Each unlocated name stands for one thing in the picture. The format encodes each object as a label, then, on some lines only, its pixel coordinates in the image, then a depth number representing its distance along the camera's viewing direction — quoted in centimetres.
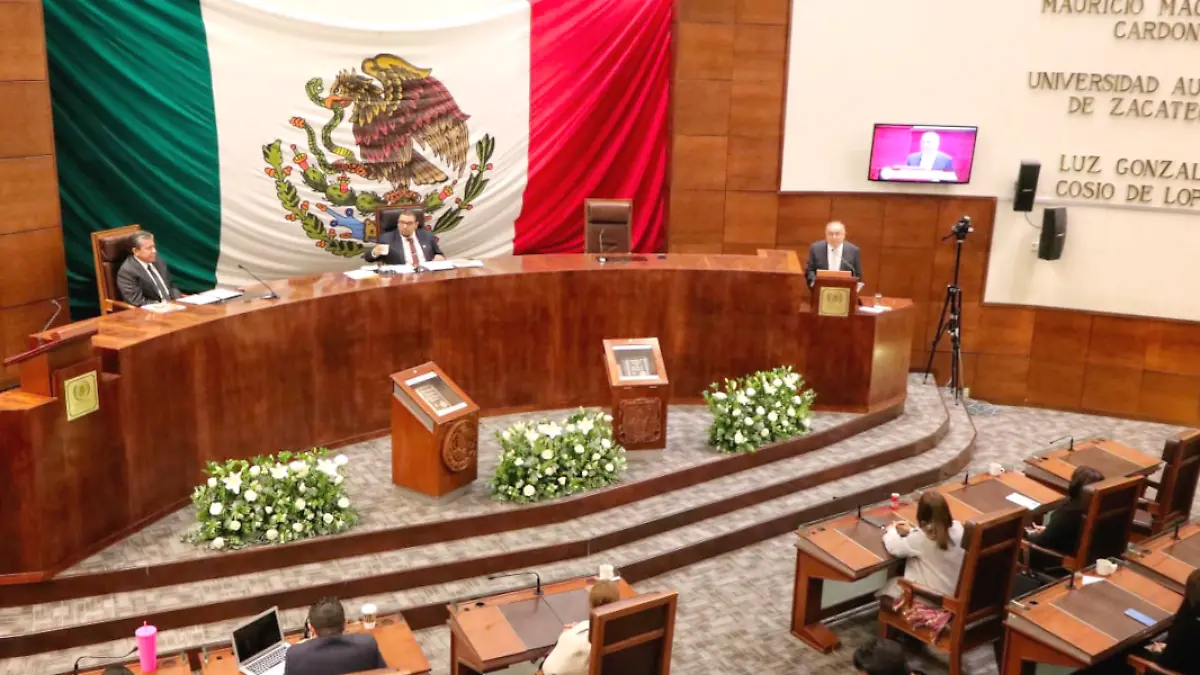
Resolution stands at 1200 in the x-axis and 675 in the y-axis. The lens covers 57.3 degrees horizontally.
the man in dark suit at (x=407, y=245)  802
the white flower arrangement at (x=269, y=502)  573
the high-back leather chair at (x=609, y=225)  896
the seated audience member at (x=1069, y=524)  571
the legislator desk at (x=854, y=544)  544
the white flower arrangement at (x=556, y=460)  646
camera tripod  895
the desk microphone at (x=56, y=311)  698
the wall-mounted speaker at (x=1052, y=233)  902
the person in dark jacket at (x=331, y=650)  385
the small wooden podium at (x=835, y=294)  786
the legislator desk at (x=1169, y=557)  528
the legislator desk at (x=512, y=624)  436
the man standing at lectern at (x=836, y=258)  854
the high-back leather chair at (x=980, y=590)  501
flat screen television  923
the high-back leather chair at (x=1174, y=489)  635
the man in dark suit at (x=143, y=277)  696
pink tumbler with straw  404
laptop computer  414
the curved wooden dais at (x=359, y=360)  541
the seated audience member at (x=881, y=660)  397
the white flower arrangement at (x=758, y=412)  736
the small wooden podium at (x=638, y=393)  701
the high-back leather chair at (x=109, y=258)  697
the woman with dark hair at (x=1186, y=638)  437
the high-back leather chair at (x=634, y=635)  398
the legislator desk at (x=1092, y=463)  668
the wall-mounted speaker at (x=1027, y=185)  901
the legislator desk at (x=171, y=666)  415
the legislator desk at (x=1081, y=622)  467
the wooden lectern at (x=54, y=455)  517
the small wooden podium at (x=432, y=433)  620
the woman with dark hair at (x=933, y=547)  519
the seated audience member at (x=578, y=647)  412
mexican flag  732
